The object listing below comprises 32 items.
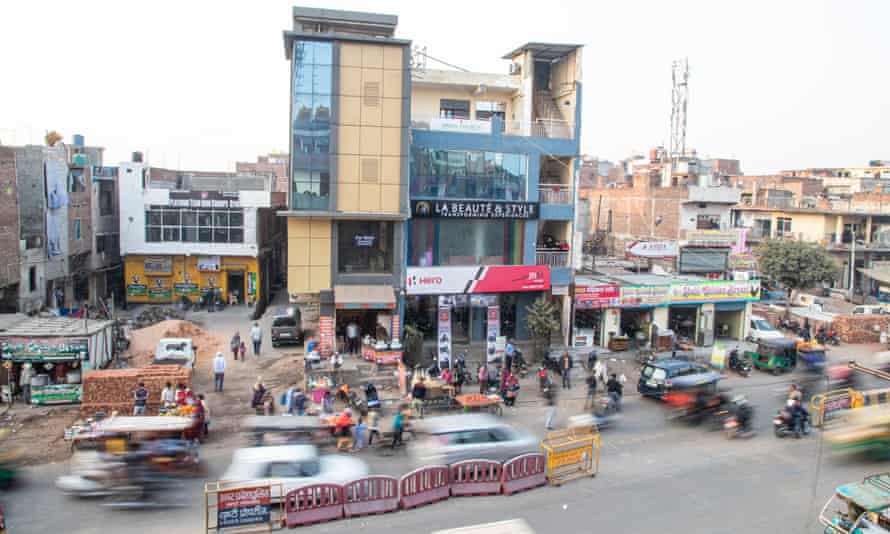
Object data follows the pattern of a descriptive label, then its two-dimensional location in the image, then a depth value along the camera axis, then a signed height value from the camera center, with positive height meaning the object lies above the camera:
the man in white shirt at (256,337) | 26.42 -4.85
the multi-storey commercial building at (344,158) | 26.02 +2.26
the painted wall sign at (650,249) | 36.66 -1.50
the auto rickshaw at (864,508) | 12.09 -5.13
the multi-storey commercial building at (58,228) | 29.97 -0.97
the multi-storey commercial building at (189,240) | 36.47 -1.54
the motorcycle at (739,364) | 27.59 -5.82
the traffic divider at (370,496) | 14.12 -5.93
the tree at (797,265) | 41.78 -2.48
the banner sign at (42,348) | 21.03 -4.39
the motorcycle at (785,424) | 19.55 -5.79
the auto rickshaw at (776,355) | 27.78 -5.42
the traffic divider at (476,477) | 15.27 -5.92
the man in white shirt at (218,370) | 22.61 -5.29
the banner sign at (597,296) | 30.55 -3.44
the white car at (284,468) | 14.06 -5.43
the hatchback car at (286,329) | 27.83 -4.77
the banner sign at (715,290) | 32.41 -3.30
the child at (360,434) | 18.03 -5.85
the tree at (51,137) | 42.31 +4.50
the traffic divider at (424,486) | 14.54 -5.90
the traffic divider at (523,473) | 15.44 -5.92
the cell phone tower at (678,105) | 55.94 +9.94
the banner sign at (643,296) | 31.19 -3.47
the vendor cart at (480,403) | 21.14 -5.80
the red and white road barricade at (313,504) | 13.65 -5.93
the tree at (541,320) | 28.17 -4.19
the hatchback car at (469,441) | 16.16 -5.44
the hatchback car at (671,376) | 22.91 -5.33
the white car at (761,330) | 33.41 -5.38
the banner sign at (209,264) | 37.56 -2.89
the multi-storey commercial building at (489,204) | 28.33 +0.63
